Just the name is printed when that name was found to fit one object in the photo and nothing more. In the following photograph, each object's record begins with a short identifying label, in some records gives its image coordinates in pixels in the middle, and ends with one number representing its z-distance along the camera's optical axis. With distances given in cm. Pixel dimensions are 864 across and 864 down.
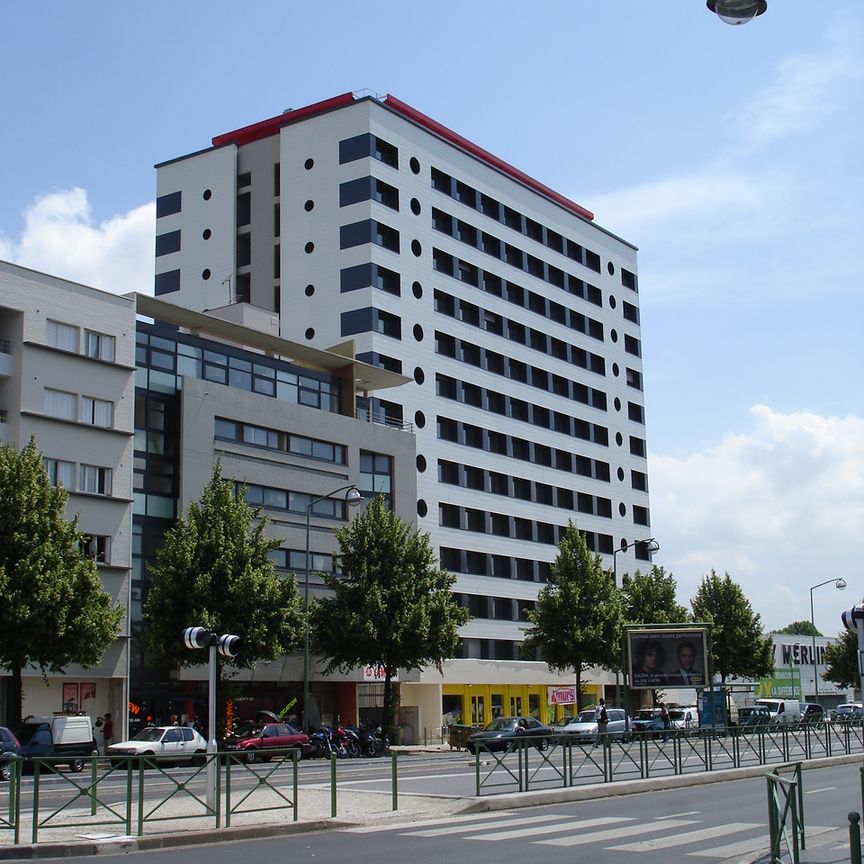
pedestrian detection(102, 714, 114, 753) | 4041
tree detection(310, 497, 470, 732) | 4575
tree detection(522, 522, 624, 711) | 5606
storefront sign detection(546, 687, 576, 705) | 6544
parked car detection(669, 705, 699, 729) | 5271
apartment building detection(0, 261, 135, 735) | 3988
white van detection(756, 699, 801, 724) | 6313
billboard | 3294
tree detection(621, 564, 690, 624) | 6338
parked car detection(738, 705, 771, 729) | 4867
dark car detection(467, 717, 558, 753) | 3972
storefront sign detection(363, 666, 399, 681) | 5168
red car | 3747
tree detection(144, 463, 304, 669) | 4034
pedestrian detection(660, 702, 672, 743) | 4475
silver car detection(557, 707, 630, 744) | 4659
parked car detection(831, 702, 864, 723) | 6175
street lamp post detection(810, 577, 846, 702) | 7956
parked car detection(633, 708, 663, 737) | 4956
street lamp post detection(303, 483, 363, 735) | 4294
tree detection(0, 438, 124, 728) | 3437
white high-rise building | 6097
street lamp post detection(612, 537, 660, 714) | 5488
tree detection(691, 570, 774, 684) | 6712
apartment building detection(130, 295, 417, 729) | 4497
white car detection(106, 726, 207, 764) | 3238
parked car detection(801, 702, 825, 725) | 5969
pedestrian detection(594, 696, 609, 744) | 4479
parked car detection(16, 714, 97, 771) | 3331
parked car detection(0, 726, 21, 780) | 2981
